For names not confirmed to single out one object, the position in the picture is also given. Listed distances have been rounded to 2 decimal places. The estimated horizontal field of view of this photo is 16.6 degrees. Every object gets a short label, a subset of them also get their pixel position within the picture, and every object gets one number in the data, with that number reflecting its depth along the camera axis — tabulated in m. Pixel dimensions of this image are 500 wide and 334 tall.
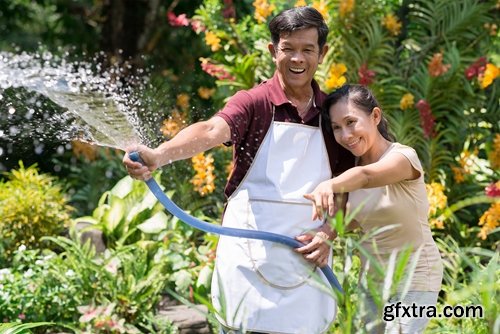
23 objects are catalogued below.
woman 5.12
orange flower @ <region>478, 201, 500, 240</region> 8.82
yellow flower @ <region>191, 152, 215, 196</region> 9.61
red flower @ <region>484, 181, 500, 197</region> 8.65
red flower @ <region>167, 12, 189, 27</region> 11.03
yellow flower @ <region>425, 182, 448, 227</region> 9.13
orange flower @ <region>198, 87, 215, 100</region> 12.21
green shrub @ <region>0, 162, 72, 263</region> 10.15
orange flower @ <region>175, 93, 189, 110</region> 12.07
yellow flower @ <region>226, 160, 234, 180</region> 10.46
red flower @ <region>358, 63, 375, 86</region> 9.60
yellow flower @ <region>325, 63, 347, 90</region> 9.43
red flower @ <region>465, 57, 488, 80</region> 9.65
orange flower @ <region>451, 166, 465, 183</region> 9.69
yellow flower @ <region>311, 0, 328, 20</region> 9.56
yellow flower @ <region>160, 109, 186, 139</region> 9.58
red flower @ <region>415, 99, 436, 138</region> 9.55
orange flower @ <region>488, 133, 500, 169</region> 9.69
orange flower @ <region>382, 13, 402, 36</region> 10.01
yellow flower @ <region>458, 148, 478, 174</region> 9.75
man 5.24
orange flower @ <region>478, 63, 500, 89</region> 9.24
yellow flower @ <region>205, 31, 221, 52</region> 10.37
